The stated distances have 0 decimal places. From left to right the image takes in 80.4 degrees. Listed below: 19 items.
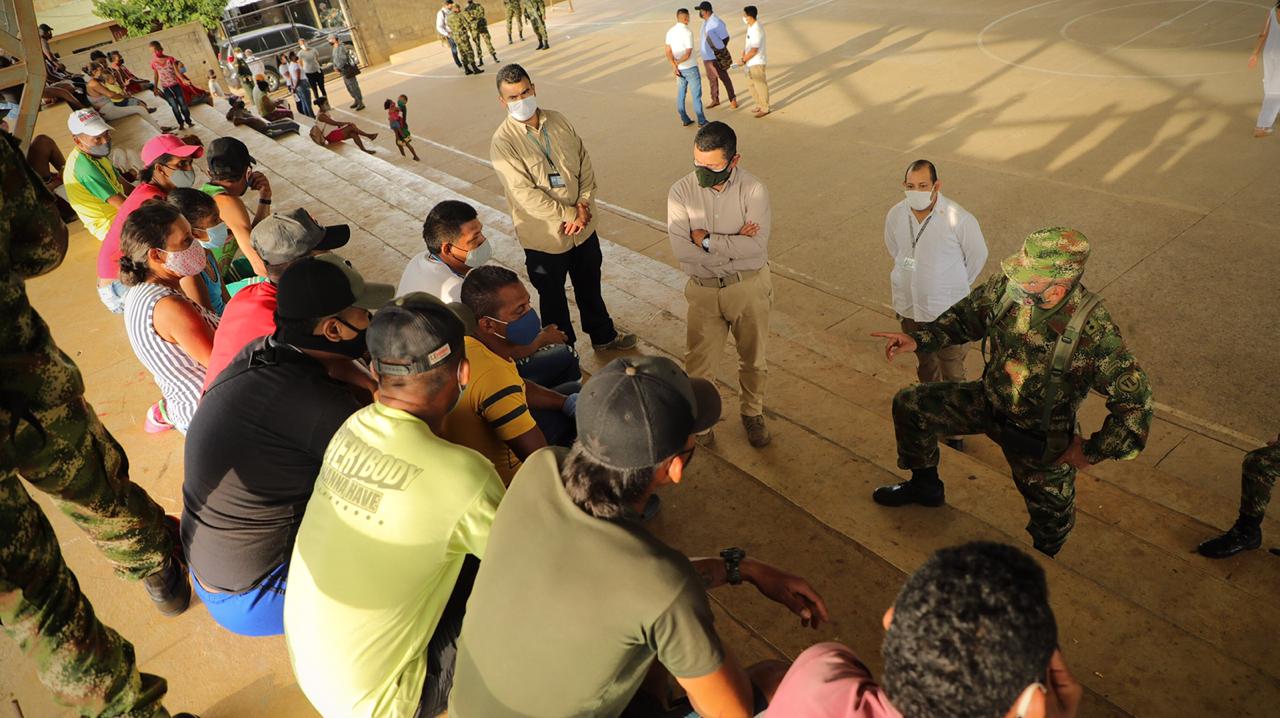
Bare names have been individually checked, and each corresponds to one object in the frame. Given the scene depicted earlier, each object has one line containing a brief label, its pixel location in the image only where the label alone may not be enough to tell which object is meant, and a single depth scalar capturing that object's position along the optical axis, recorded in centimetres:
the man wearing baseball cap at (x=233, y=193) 553
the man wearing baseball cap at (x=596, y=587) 179
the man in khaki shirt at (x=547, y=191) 507
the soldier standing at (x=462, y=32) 1969
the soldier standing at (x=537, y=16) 2131
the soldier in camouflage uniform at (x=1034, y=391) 330
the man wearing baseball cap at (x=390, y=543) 209
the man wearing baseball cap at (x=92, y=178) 622
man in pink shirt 146
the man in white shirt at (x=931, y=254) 457
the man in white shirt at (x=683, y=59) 1209
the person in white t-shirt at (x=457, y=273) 388
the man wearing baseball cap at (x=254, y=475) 257
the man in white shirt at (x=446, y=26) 2019
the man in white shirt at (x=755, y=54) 1202
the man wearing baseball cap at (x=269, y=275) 342
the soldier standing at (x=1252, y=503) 373
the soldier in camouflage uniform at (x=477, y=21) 1991
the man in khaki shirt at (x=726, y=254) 426
